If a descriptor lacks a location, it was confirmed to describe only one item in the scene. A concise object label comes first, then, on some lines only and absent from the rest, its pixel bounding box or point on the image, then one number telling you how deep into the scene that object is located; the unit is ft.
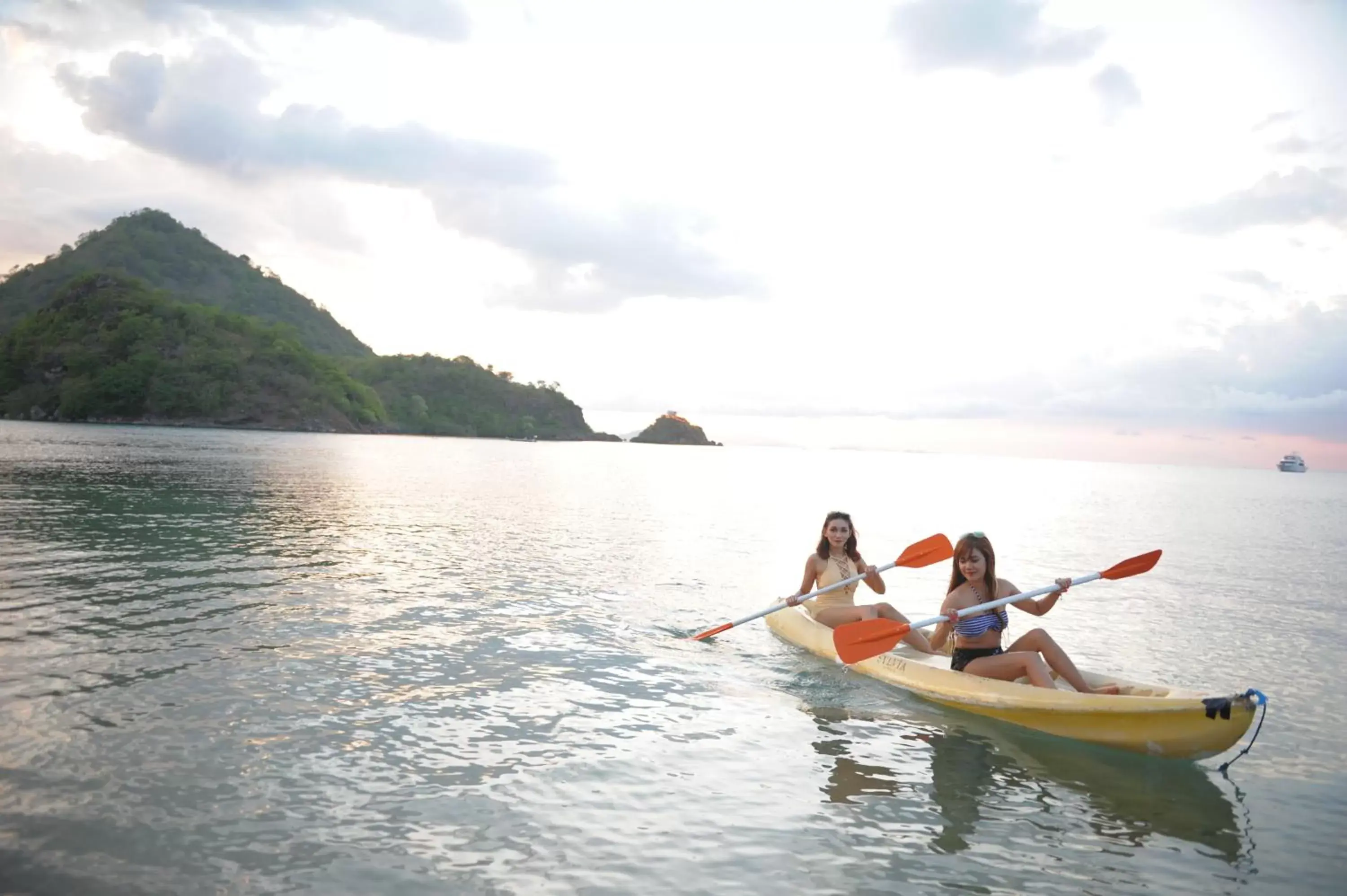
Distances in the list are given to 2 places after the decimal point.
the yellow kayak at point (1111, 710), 24.90
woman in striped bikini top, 29.43
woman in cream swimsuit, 40.55
